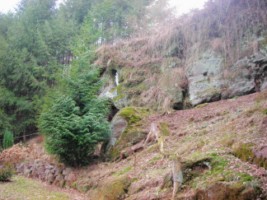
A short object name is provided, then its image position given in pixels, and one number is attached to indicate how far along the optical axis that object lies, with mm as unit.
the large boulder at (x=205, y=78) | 12789
